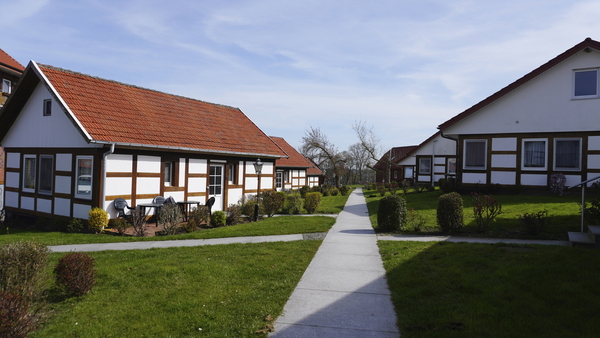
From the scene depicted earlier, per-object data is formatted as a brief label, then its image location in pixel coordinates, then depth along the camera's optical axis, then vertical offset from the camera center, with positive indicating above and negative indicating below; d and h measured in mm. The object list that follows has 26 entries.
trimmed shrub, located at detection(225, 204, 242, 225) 13540 -1651
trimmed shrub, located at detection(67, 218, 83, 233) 12516 -2011
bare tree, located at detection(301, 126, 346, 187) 45281 +2840
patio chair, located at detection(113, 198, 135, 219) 12425 -1295
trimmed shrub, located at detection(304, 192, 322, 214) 16875 -1341
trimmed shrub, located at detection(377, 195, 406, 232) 11023 -1122
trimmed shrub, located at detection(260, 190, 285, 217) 15203 -1288
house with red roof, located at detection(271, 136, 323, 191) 31266 +211
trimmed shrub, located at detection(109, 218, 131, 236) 11680 -1826
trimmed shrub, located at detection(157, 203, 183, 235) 11445 -1534
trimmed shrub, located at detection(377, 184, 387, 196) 26603 -1052
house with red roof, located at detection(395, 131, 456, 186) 31891 +1609
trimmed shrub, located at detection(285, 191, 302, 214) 16656 -1402
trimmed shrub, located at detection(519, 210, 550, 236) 9484 -1081
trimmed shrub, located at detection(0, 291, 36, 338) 3682 -1538
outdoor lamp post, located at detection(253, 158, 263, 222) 14102 -977
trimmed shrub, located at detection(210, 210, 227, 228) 13016 -1683
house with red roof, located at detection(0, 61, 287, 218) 12484 +710
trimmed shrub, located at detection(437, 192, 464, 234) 10203 -991
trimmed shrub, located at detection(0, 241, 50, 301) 4693 -1350
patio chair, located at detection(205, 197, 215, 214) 14641 -1243
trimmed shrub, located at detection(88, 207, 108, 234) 11805 -1676
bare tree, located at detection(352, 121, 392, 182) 41562 +2903
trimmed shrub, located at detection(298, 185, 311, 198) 29930 -1366
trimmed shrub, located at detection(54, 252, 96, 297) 5469 -1596
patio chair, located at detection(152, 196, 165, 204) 13555 -1141
